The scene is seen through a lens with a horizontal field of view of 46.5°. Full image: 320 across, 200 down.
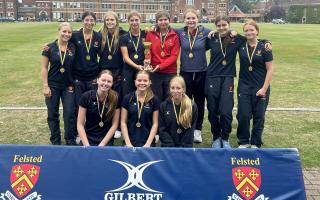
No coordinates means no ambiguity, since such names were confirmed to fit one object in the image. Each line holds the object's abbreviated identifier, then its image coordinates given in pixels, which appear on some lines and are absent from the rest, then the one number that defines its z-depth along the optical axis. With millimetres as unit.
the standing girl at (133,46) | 6191
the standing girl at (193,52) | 6266
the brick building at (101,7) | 113188
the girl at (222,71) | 6098
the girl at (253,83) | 5902
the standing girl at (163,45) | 6234
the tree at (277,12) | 114062
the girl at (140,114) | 5582
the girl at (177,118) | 5491
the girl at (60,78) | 6004
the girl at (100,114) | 5441
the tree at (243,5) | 142250
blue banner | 4098
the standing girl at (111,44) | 6215
